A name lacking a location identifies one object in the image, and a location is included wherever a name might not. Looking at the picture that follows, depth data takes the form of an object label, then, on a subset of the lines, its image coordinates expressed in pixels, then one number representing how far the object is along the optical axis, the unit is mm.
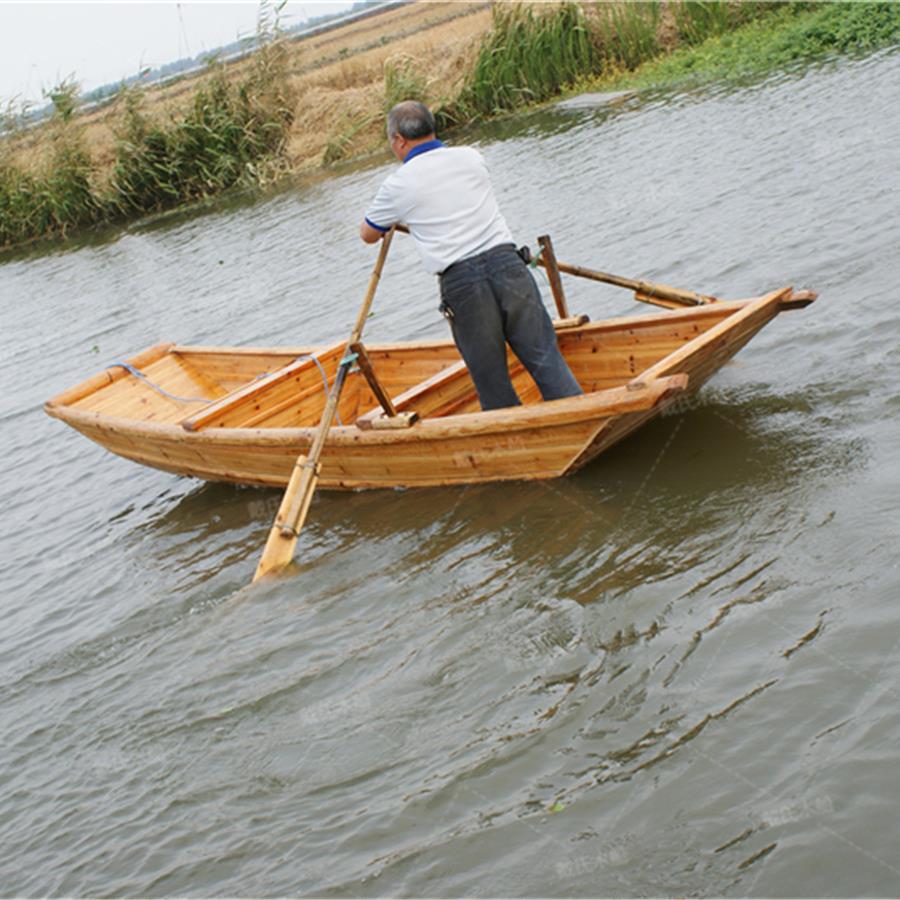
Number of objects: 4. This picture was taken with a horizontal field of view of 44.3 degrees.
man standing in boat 5883
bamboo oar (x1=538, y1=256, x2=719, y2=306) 6977
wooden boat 5875
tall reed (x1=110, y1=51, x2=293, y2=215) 22844
